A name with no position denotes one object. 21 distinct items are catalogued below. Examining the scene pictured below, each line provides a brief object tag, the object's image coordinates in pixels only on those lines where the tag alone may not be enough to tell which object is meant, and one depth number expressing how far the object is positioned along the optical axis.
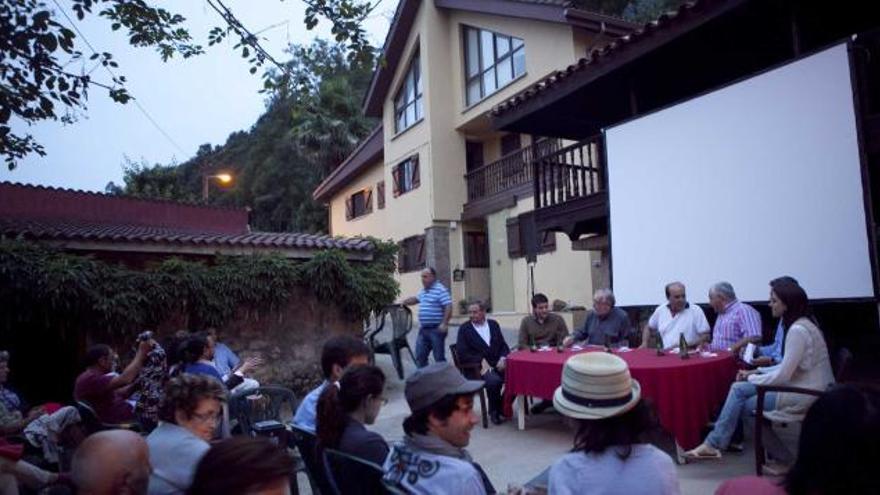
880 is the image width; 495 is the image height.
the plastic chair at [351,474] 2.45
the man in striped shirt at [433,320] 8.84
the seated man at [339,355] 3.77
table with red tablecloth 4.94
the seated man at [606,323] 7.22
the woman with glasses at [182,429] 2.74
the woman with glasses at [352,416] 2.70
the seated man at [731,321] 5.94
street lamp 18.70
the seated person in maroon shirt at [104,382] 5.05
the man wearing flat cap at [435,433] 2.10
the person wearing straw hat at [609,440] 1.98
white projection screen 6.11
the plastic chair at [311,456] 3.03
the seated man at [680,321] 6.56
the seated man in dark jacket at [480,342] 7.34
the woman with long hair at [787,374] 4.33
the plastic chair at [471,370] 6.91
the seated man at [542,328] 7.52
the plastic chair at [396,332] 10.74
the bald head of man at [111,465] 2.03
